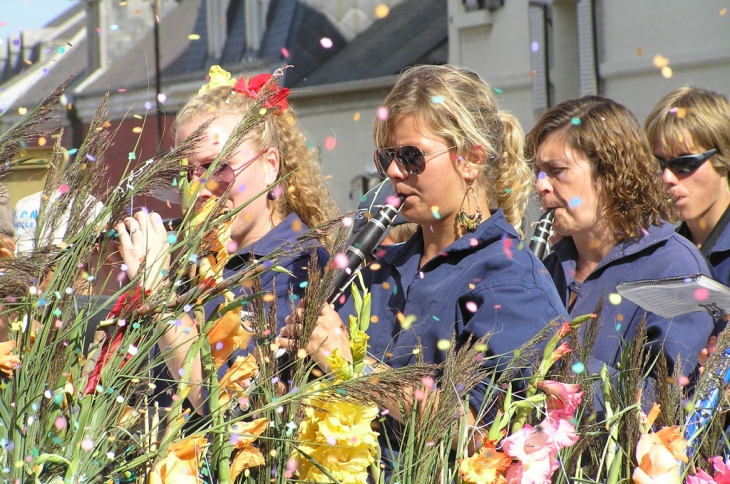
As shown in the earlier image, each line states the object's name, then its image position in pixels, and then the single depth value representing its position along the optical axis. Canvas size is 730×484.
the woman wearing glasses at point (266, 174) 5.82
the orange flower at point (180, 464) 4.64
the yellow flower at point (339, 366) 4.77
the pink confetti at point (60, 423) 4.46
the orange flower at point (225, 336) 5.00
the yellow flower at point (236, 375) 5.04
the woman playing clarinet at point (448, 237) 5.62
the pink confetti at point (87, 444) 4.35
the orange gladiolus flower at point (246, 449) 4.79
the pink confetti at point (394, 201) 5.76
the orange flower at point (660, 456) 5.23
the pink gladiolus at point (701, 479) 5.38
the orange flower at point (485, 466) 5.09
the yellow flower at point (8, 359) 4.75
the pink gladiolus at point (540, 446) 5.14
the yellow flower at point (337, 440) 4.88
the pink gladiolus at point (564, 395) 5.21
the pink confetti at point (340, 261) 4.59
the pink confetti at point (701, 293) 5.44
